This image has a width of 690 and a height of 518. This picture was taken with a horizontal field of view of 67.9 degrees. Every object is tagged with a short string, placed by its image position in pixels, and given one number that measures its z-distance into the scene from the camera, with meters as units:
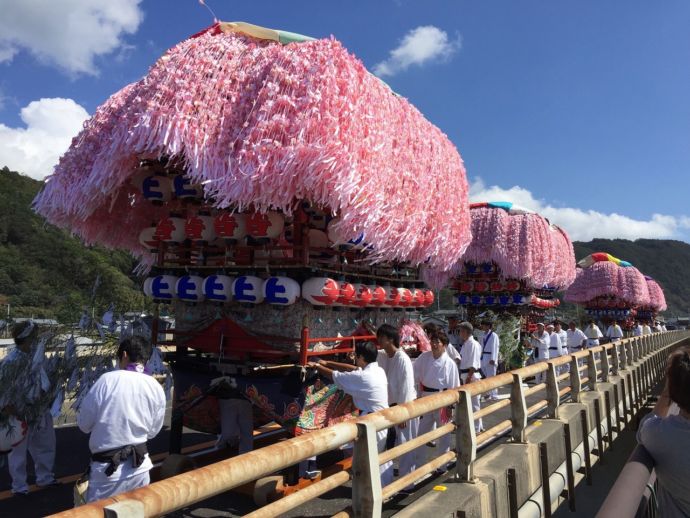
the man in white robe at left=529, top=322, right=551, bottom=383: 14.71
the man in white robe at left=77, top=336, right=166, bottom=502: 3.33
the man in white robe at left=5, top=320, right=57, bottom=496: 5.38
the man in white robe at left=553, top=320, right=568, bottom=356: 15.81
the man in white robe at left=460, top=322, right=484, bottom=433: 7.88
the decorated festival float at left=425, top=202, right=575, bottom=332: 13.66
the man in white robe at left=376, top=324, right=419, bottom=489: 5.46
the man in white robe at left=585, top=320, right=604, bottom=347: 18.06
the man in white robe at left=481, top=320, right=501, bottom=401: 9.83
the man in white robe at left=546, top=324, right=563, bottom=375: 15.44
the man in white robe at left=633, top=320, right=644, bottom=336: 22.98
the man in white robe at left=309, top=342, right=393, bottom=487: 4.71
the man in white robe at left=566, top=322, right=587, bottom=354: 16.70
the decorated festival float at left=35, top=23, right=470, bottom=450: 5.13
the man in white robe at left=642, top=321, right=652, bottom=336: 24.22
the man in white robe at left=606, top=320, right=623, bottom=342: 18.92
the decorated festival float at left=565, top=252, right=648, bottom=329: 23.80
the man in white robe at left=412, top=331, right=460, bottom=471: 6.11
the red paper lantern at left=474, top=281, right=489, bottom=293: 14.49
